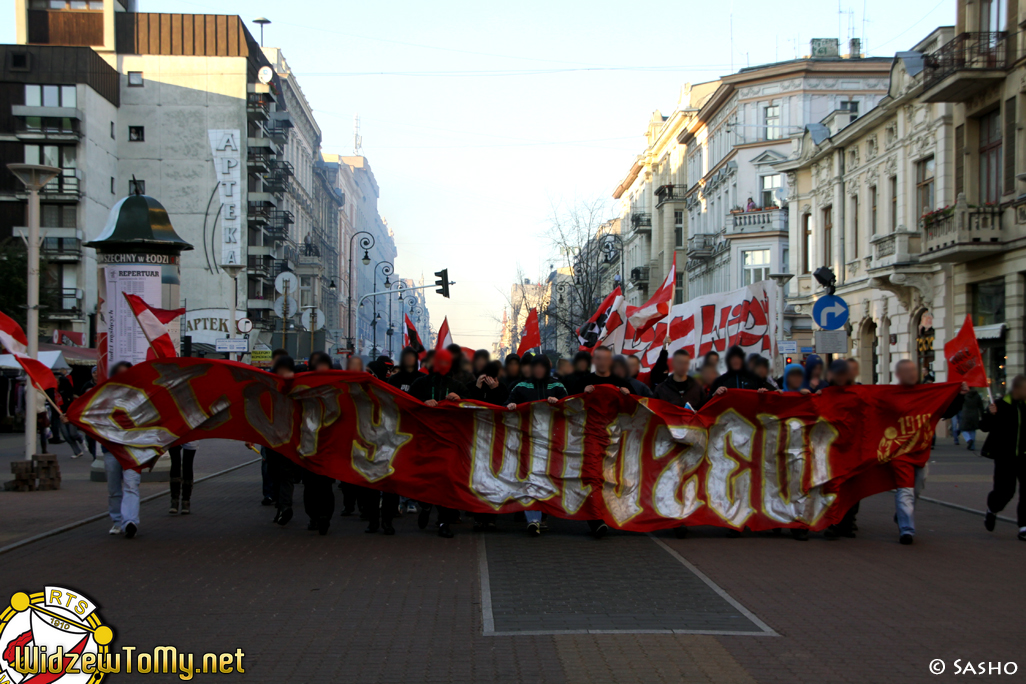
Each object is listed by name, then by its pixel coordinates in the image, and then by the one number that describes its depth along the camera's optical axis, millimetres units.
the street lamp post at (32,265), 16156
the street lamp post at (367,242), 41312
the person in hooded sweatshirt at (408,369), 12320
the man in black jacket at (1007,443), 11125
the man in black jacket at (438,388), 11523
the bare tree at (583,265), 56844
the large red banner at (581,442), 10914
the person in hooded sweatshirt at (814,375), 11836
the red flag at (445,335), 21500
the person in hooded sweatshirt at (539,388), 11234
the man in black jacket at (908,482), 10703
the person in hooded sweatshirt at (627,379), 11672
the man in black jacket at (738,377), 11938
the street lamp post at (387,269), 42988
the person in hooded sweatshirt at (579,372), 11906
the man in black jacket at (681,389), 11789
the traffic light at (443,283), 41125
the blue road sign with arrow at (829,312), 17891
